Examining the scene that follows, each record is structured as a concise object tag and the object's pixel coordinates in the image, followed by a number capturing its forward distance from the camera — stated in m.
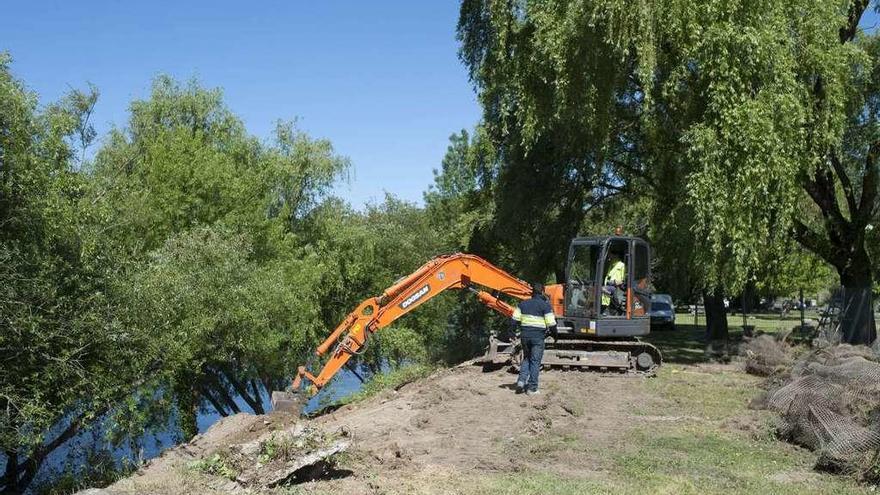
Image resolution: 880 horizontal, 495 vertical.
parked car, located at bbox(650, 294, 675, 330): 38.75
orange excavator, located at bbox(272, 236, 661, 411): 15.49
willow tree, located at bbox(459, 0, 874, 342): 16.14
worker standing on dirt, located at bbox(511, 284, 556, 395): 13.48
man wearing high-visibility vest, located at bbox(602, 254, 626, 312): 16.02
